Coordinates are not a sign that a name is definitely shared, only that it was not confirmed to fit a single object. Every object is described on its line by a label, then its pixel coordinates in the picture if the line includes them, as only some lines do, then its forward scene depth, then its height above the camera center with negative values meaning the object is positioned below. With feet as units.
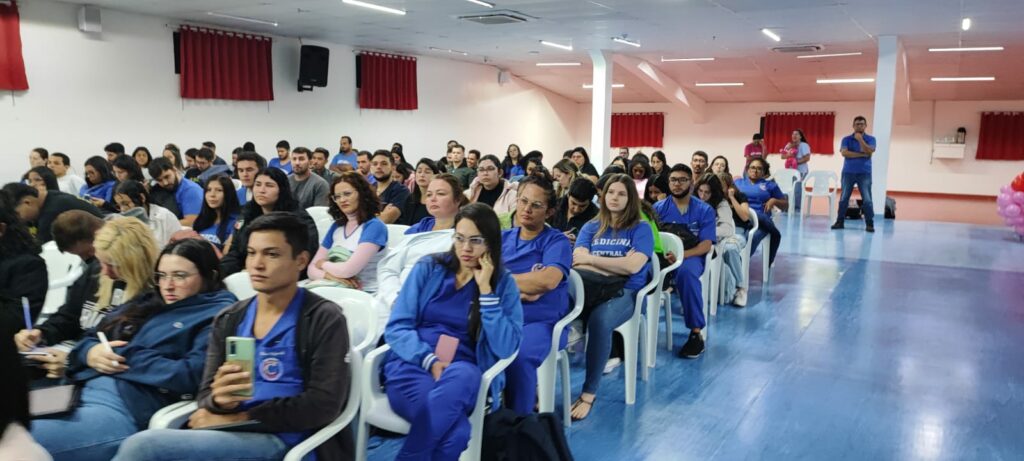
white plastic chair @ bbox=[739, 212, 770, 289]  17.20 -2.16
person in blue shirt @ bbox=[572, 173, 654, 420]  10.32 -1.50
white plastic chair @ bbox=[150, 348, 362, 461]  5.90 -2.23
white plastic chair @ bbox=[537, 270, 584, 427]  9.10 -2.73
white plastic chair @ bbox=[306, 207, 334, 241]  14.28 -1.32
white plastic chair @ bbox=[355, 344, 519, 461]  7.09 -2.54
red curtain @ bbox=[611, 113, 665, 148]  61.46 +2.41
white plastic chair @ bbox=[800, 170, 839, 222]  34.77 -1.22
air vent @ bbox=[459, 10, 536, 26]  28.68 +5.58
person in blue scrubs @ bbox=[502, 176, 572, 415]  8.42 -1.49
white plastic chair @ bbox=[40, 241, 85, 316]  11.02 -1.94
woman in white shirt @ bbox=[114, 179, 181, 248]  13.10 -1.08
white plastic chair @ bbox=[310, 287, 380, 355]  7.75 -1.73
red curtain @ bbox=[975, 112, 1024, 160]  50.06 +1.96
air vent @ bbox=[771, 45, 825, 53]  37.11 +5.77
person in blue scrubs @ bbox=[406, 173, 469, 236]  10.99 -0.68
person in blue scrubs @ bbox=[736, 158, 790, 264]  18.90 -1.03
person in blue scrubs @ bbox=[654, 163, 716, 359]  13.25 -1.41
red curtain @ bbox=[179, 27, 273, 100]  30.94 +3.80
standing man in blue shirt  29.30 -0.23
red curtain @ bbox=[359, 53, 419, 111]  40.50 +4.12
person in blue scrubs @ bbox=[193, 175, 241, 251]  13.05 -1.13
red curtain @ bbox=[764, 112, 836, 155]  55.67 +2.47
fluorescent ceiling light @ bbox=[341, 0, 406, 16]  26.18 +5.52
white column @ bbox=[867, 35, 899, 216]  32.94 +2.44
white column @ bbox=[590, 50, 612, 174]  40.55 +2.71
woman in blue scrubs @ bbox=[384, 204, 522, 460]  7.08 -1.70
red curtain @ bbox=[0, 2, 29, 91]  24.73 +3.36
